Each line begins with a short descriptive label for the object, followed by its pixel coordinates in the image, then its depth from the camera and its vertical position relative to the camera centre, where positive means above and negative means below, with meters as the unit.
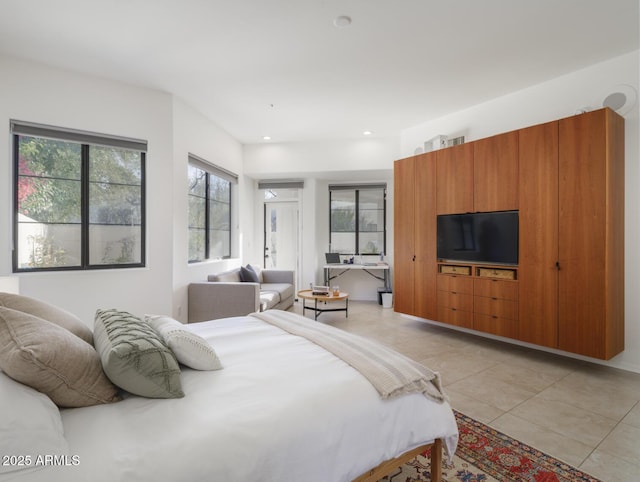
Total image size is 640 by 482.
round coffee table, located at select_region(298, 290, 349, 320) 4.42 -0.79
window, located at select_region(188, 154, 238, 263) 4.61 +0.47
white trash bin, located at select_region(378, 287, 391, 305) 6.04 -0.98
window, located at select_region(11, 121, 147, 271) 3.16 +0.43
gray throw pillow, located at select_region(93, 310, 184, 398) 1.20 -0.48
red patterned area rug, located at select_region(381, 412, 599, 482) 1.65 -1.21
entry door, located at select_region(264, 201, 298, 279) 6.59 +0.10
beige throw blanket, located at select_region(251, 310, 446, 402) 1.43 -0.61
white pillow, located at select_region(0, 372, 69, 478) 0.85 -0.54
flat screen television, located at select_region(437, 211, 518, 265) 3.48 +0.03
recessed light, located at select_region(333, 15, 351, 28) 2.51 +1.74
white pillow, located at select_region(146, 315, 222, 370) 1.47 -0.51
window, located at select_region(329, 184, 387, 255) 6.50 +0.43
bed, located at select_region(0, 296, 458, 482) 0.94 -0.64
